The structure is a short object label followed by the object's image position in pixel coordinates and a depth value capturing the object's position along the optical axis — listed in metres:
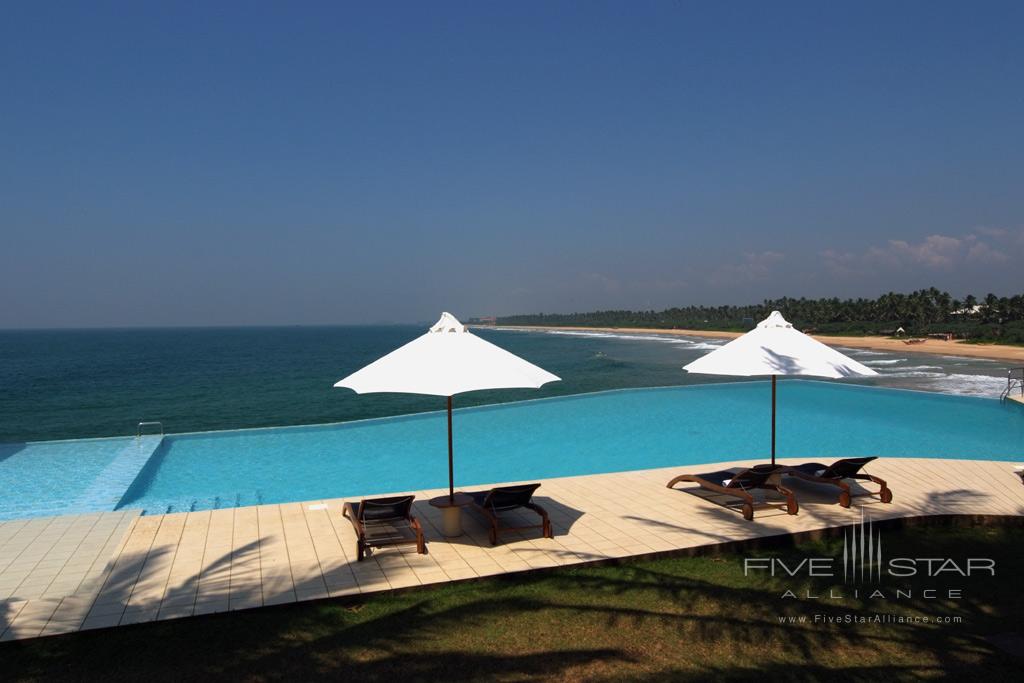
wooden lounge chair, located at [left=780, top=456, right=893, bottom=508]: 7.45
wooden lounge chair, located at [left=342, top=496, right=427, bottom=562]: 5.85
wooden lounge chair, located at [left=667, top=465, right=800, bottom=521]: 7.06
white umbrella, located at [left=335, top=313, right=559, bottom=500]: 5.68
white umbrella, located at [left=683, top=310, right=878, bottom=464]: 7.32
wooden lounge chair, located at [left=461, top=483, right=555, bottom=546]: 6.27
